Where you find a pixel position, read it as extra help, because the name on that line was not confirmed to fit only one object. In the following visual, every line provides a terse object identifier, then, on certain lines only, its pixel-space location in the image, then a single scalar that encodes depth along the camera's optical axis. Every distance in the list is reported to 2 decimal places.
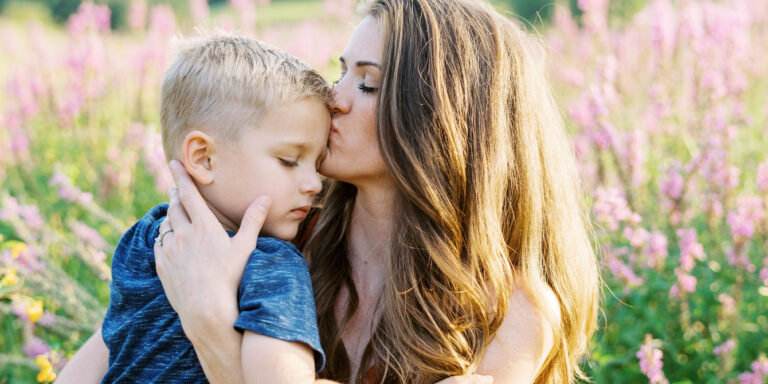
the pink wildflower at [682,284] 2.67
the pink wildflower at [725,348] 2.51
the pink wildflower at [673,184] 2.97
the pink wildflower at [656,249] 2.75
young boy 1.72
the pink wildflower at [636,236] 2.69
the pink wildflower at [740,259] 2.80
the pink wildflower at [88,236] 2.87
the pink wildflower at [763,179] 2.80
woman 1.86
